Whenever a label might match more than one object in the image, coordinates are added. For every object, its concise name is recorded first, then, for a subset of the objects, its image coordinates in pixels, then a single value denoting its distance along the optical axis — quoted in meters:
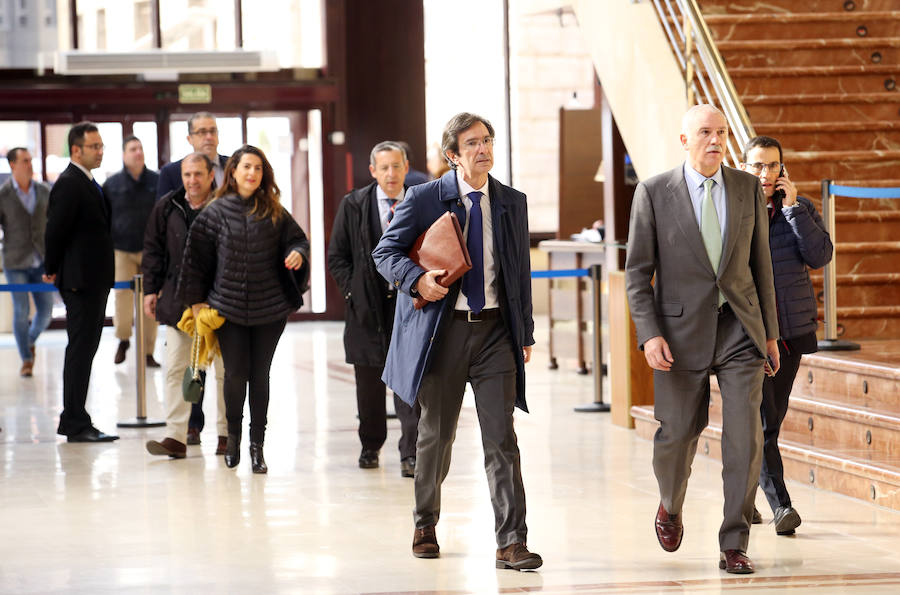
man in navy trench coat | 9.71
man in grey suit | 9.45
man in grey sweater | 23.81
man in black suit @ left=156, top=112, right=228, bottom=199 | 15.65
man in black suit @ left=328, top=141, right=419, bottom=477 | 13.65
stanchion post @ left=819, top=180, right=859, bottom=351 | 14.73
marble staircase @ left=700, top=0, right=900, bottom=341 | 16.72
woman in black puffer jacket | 13.70
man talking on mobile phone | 10.63
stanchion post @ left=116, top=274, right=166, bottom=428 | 17.50
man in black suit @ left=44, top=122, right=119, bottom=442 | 15.83
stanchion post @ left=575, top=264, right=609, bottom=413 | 18.04
